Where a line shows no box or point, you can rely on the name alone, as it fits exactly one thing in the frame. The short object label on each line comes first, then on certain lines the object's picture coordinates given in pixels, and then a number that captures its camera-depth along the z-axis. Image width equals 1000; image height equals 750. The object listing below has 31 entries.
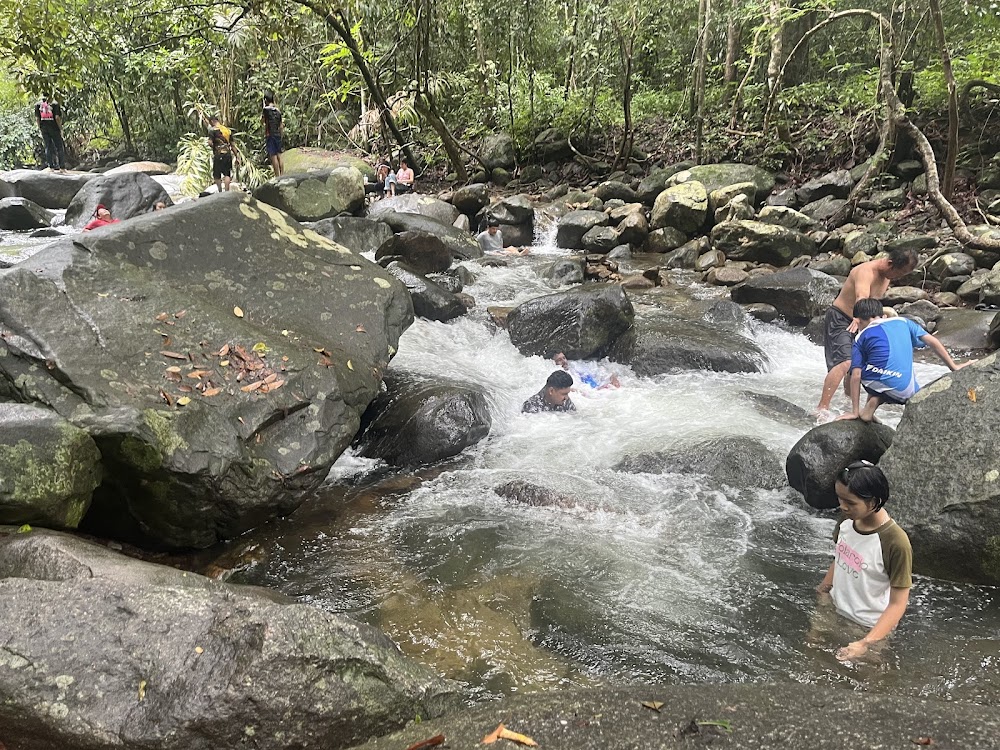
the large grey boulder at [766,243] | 12.36
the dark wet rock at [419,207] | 14.89
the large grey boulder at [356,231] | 12.52
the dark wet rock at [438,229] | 13.17
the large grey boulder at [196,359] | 4.23
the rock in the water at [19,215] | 13.22
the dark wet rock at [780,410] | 6.88
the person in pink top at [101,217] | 10.16
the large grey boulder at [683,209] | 14.07
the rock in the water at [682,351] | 8.41
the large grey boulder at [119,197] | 13.45
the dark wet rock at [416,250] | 11.41
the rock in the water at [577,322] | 8.69
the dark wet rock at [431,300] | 9.55
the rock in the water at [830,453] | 5.11
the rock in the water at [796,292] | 10.00
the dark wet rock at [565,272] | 11.91
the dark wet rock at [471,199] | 15.91
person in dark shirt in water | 7.22
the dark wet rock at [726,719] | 2.30
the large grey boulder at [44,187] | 16.12
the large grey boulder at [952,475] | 3.89
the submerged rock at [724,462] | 5.64
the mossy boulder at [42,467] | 3.46
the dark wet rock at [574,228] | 14.64
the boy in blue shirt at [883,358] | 5.35
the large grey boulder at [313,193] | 13.60
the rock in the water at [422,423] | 6.16
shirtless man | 6.09
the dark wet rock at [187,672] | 2.29
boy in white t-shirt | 3.20
